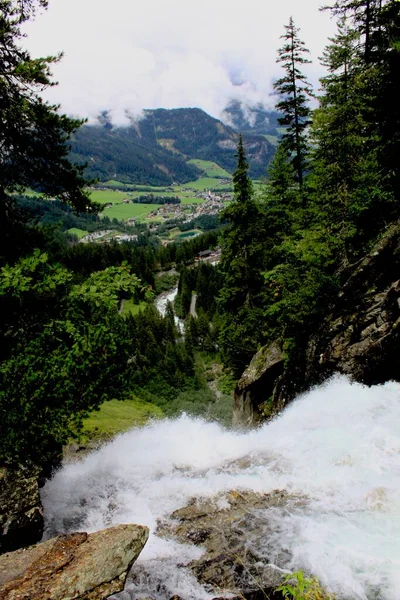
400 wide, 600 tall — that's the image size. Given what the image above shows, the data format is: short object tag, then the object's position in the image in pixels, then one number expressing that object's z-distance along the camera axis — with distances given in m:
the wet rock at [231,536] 7.21
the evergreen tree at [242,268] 25.78
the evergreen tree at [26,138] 10.41
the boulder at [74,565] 6.25
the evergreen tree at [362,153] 15.29
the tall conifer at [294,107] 24.06
